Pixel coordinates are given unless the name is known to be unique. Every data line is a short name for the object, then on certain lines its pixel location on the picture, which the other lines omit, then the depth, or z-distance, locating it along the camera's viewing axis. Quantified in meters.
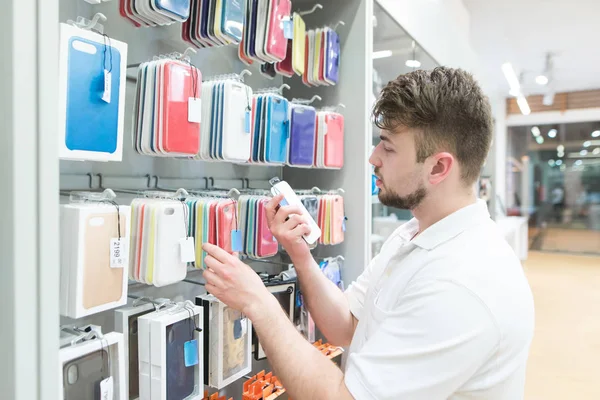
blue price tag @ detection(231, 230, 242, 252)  1.67
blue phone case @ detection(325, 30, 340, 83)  2.32
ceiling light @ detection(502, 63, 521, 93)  6.82
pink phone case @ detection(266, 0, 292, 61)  1.89
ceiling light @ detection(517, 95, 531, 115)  9.10
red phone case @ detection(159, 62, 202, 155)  1.48
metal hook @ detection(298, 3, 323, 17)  2.36
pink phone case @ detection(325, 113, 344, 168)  2.29
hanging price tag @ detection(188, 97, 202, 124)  1.54
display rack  0.94
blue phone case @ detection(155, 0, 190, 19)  1.42
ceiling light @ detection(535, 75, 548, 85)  7.76
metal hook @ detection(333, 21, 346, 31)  2.42
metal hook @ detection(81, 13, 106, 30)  1.28
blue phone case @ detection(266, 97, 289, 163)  1.96
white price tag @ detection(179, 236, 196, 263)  1.48
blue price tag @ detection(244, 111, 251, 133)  1.75
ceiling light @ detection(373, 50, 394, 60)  2.60
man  1.08
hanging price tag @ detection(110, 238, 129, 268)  1.29
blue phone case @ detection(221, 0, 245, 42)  1.65
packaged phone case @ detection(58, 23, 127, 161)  1.16
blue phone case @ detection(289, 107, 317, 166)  2.13
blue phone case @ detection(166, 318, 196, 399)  1.51
